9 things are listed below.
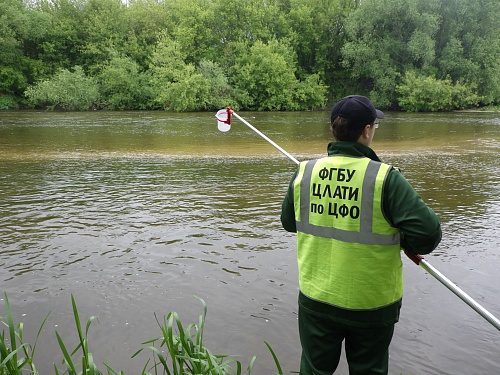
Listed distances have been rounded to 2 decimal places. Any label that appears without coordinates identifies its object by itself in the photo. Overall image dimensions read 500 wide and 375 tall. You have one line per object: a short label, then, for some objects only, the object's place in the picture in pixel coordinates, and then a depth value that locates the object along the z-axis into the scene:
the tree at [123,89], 44.81
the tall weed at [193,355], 2.73
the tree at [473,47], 40.88
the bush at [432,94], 39.19
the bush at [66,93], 41.06
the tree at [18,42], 47.06
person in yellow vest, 2.49
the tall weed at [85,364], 2.63
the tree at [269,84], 46.19
